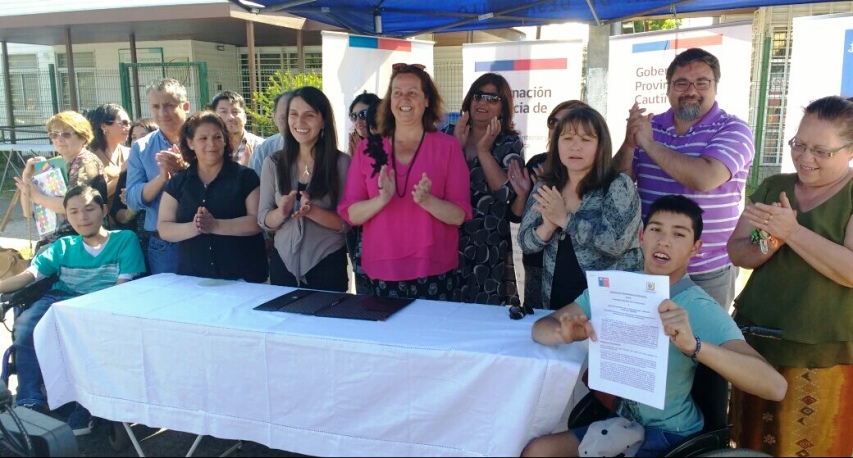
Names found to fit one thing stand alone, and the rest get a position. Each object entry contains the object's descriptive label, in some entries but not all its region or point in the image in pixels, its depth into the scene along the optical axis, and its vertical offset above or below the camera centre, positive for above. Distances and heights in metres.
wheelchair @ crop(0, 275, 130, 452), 3.04 -0.94
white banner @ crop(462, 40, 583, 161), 5.08 +0.54
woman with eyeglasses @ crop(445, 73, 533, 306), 3.28 -0.28
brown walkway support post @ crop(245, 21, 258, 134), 11.18 +1.53
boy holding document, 1.79 -0.66
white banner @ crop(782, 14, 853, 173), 4.19 +0.52
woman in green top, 2.13 -0.57
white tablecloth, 2.05 -0.91
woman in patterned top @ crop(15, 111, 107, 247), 4.05 -0.20
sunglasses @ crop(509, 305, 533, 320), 2.44 -0.74
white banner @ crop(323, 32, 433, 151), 4.95 +0.60
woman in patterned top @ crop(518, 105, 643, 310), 2.40 -0.32
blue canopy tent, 4.42 +0.98
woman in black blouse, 3.27 -0.39
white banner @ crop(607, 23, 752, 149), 4.47 +0.55
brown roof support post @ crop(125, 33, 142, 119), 12.15 +1.19
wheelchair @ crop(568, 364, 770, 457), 1.88 -0.97
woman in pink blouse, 2.90 -0.30
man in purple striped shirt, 2.76 -0.10
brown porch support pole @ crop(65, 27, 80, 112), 12.80 +1.43
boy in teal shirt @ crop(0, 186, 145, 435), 3.39 -0.73
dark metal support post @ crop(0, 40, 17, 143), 15.31 +1.15
